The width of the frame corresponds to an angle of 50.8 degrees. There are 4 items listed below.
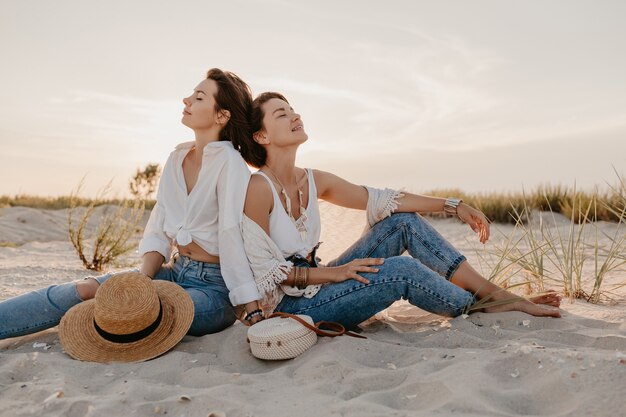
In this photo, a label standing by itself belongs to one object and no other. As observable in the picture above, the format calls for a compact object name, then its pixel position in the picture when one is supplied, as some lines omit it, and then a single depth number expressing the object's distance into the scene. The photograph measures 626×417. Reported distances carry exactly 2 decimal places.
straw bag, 3.11
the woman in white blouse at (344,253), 3.47
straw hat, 3.25
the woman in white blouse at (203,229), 3.49
